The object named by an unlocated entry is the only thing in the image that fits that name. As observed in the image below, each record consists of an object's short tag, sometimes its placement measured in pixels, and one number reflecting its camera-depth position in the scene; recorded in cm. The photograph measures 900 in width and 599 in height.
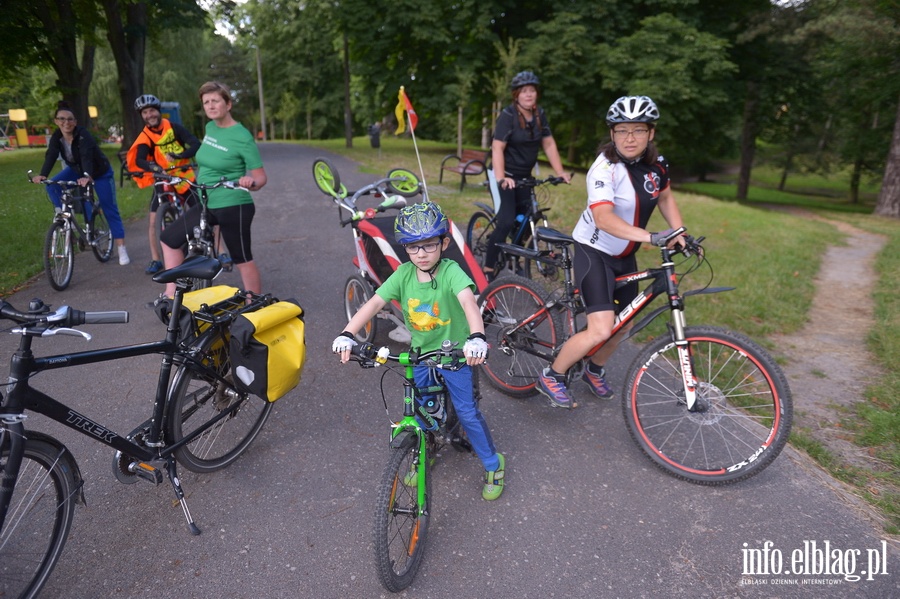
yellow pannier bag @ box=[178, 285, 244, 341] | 299
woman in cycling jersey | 339
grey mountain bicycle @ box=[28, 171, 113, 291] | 647
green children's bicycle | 247
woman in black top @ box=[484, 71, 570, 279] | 572
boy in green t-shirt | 279
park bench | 1351
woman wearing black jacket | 691
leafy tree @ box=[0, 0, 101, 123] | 1578
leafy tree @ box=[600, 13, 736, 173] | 2002
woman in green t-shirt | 500
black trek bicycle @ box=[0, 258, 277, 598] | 228
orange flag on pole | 655
